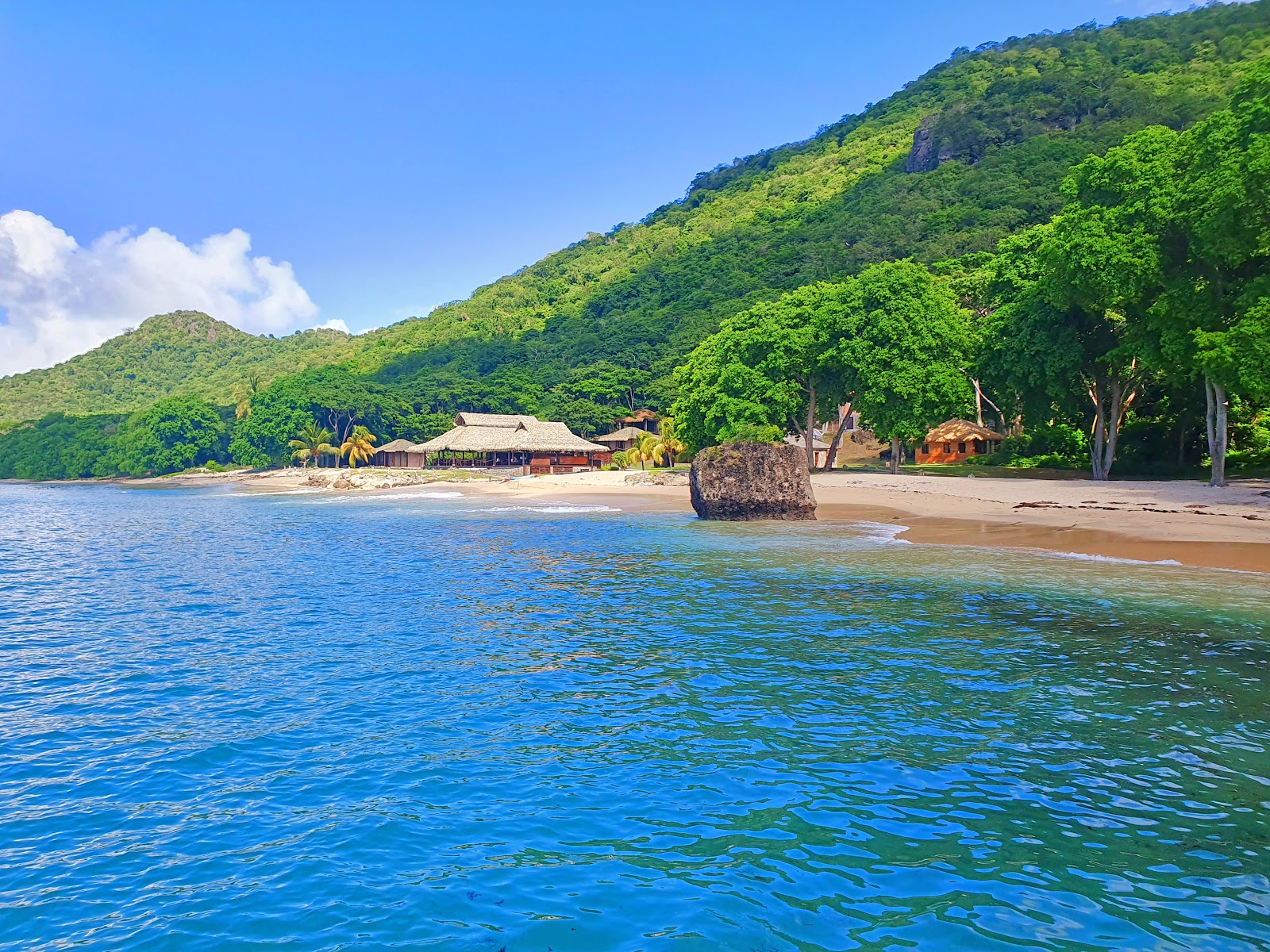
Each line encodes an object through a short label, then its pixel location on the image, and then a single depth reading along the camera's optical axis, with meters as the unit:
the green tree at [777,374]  49.91
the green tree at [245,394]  107.38
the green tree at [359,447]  87.88
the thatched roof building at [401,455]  83.76
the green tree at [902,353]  44.72
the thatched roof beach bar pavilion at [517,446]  74.88
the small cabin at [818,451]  62.50
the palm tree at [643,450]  68.06
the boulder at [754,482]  29.09
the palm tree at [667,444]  65.76
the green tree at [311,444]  92.88
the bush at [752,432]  48.19
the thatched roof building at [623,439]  79.88
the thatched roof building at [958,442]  52.16
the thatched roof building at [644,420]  85.75
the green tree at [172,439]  107.81
